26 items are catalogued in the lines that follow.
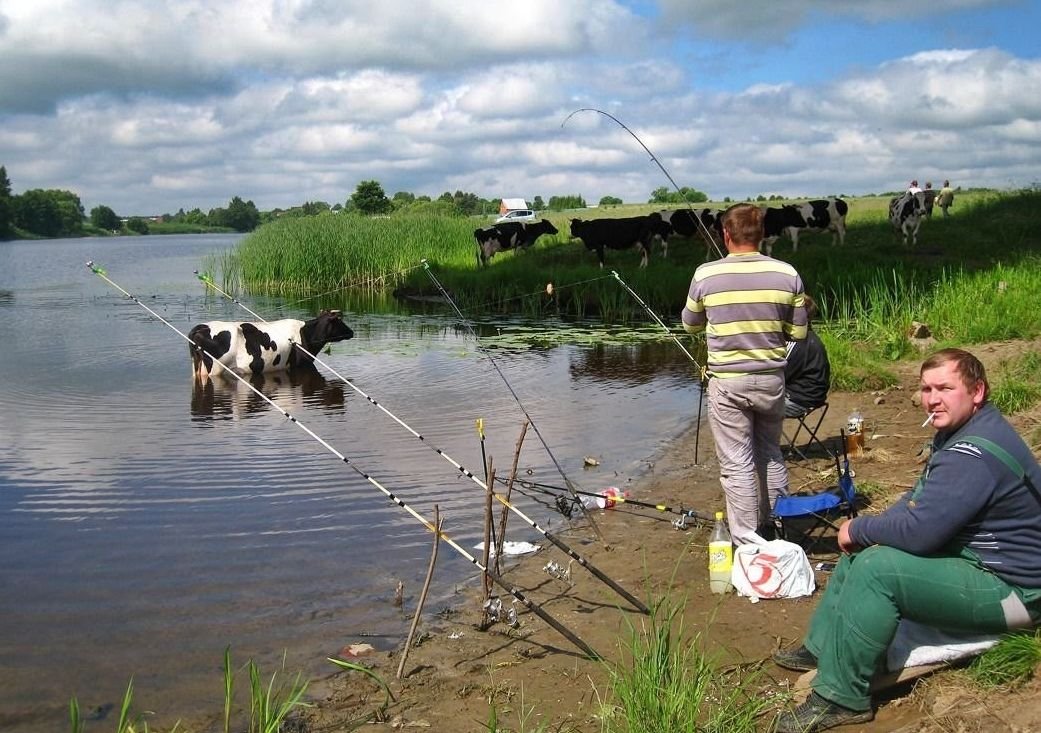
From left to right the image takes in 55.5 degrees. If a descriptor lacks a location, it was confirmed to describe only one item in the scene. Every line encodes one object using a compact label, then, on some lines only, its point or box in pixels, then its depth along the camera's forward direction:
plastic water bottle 5.06
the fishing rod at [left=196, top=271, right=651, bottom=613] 4.52
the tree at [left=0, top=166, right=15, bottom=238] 108.94
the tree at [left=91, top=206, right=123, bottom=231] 151.91
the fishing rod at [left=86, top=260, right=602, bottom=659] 4.15
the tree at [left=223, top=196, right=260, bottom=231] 168.38
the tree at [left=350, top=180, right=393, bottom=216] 77.94
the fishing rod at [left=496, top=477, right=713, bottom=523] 6.07
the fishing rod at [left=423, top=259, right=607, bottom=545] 6.19
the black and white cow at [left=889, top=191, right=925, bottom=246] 24.03
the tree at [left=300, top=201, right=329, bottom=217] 86.70
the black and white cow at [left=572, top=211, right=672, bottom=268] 27.04
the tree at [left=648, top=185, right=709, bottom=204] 54.26
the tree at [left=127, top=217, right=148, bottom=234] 162.38
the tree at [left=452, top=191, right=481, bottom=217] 87.62
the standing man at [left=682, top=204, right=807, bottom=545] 5.09
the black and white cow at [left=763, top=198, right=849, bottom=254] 25.69
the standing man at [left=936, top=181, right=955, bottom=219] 29.47
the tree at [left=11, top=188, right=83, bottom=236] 117.69
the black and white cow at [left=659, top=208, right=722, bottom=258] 27.72
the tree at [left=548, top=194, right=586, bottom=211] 79.69
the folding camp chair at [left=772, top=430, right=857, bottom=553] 5.20
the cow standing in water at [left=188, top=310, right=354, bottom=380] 14.03
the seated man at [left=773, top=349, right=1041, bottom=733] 3.39
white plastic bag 4.85
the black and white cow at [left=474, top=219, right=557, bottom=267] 30.19
